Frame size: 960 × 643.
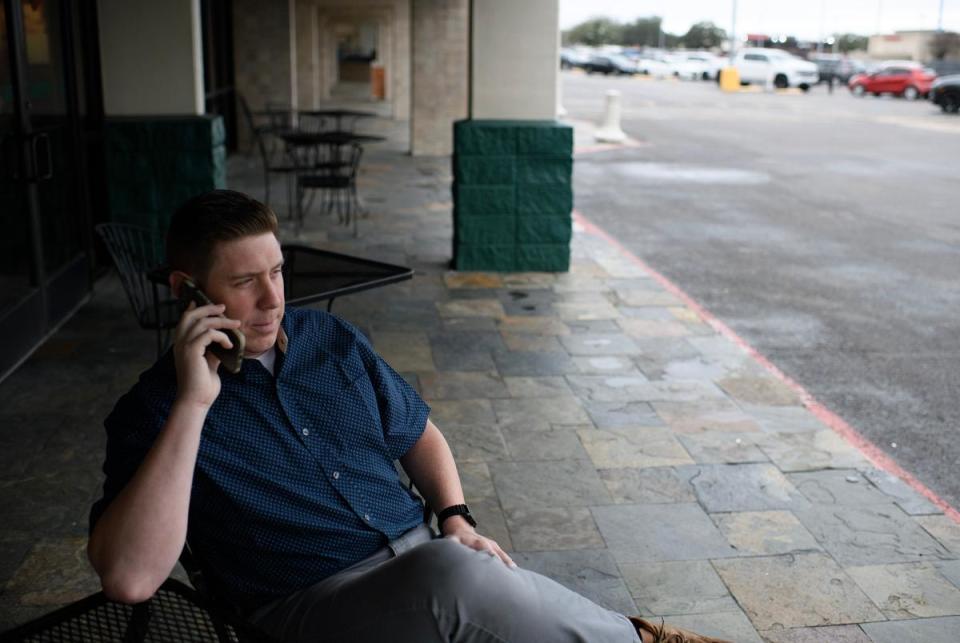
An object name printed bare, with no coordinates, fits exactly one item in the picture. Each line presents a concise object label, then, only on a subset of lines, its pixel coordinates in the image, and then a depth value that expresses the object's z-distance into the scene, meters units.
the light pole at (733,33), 54.11
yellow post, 44.48
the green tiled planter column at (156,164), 8.00
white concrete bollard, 20.61
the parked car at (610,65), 56.72
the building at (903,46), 63.83
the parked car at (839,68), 46.94
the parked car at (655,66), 57.22
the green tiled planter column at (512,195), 8.48
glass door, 5.99
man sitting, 1.94
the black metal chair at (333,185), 9.96
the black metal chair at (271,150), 11.25
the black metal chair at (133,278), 5.11
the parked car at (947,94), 30.64
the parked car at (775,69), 43.28
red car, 37.66
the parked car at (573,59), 59.48
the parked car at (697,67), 53.31
